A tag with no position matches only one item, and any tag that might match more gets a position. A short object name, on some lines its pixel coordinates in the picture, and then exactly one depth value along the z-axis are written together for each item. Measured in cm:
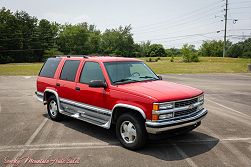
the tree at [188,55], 6029
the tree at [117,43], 12269
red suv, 522
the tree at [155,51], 12038
